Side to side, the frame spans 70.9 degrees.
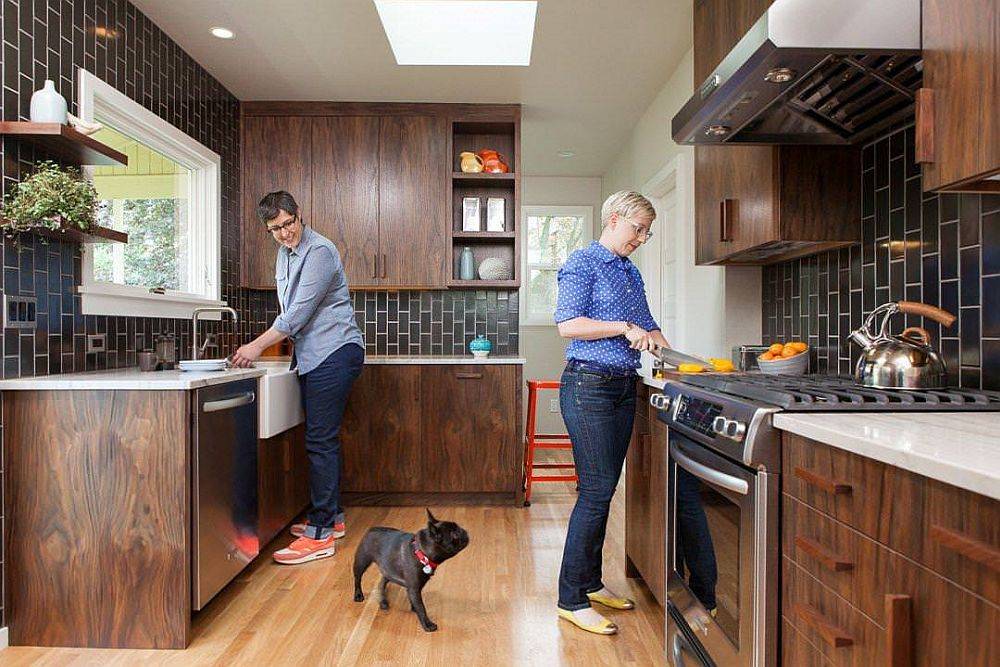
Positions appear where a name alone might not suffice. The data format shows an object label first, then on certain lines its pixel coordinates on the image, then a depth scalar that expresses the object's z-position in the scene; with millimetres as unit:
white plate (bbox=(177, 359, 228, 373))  2652
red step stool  4117
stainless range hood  1455
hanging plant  2162
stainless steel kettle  1641
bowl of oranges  2357
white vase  2287
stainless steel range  1406
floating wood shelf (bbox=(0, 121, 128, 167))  2196
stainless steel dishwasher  2283
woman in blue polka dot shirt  2240
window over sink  2848
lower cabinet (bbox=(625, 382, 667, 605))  2260
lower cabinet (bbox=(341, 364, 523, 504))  4051
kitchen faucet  2963
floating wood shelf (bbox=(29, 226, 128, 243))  2323
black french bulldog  2297
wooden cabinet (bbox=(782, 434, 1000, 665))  811
